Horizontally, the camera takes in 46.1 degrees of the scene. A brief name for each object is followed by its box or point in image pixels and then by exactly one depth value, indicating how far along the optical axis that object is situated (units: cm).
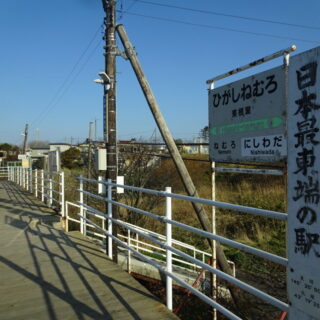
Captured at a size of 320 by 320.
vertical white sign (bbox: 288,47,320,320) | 209
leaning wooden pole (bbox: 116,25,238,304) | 700
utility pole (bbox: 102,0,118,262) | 838
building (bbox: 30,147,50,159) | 9150
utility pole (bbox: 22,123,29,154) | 4758
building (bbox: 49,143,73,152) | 8200
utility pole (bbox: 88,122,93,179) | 1894
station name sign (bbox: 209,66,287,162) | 360
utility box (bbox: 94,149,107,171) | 836
